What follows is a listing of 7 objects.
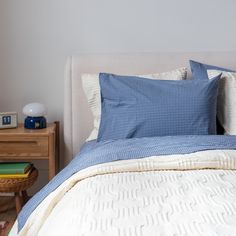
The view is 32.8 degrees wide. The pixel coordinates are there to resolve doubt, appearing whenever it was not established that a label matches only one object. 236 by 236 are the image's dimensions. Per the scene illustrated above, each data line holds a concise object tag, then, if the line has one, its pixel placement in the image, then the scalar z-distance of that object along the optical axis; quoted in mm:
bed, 993
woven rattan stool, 2209
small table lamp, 2408
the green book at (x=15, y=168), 2270
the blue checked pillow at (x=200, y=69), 2346
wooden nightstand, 2283
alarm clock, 2395
